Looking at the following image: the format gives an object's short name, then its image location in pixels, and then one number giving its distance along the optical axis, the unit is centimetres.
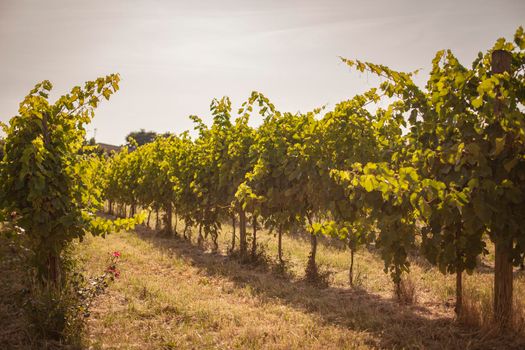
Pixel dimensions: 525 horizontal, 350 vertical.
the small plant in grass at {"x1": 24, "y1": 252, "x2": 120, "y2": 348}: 412
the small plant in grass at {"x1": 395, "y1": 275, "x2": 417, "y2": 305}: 624
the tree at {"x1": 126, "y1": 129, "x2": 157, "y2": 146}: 7519
